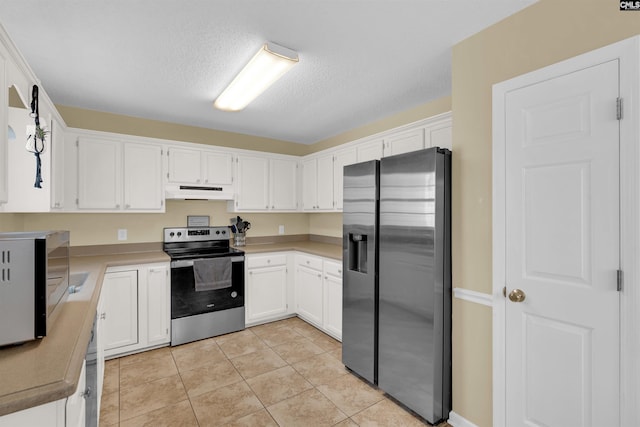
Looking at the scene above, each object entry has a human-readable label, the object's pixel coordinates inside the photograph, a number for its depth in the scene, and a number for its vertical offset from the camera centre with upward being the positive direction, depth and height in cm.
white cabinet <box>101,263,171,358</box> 285 -93
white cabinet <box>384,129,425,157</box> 270 +68
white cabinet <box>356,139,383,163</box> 316 +69
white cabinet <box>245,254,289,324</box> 366 -93
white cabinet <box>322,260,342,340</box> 318 -92
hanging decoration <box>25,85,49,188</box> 178 +47
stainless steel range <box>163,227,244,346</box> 318 -82
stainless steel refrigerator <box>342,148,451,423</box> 198 -47
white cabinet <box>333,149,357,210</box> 359 +51
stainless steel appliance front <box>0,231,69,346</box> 107 -26
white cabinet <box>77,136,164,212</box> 302 +41
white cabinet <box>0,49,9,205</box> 137 +42
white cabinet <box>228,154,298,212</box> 393 +41
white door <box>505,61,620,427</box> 136 -18
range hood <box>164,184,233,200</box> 344 +27
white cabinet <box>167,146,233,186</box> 347 +57
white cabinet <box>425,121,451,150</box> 246 +66
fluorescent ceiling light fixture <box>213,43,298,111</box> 203 +108
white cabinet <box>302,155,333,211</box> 388 +42
